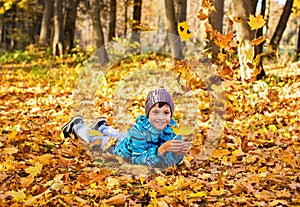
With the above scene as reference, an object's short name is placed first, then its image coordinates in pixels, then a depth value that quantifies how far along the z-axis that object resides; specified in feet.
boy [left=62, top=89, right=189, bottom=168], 12.82
